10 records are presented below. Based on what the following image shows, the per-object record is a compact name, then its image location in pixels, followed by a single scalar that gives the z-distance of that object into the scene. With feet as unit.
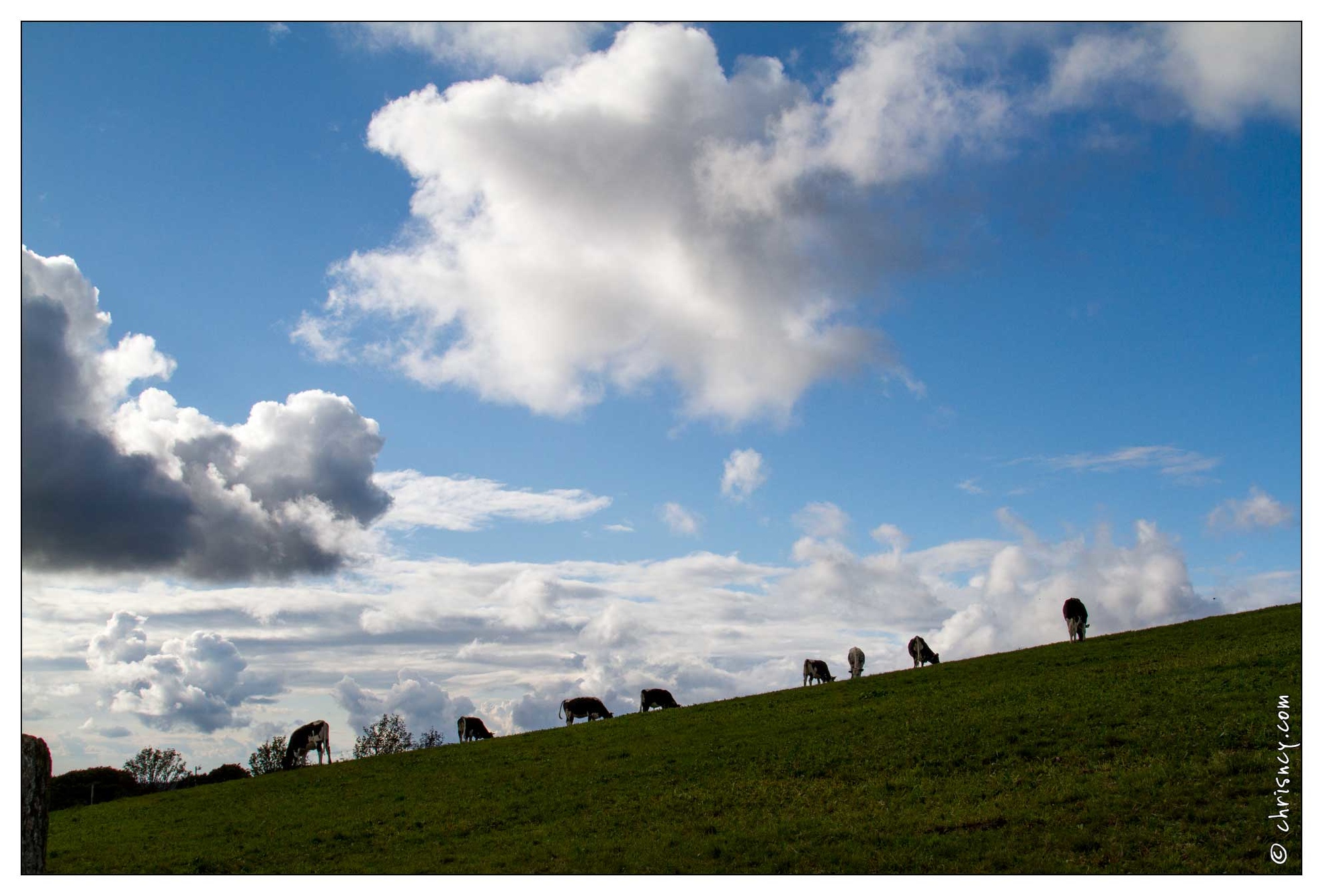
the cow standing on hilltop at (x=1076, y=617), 145.18
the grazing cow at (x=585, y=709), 169.37
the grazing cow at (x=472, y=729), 167.53
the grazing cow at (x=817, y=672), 165.07
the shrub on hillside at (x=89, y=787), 155.74
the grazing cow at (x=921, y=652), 159.22
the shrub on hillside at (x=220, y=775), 158.10
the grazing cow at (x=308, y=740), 147.54
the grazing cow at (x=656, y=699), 173.99
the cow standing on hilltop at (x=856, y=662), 165.27
